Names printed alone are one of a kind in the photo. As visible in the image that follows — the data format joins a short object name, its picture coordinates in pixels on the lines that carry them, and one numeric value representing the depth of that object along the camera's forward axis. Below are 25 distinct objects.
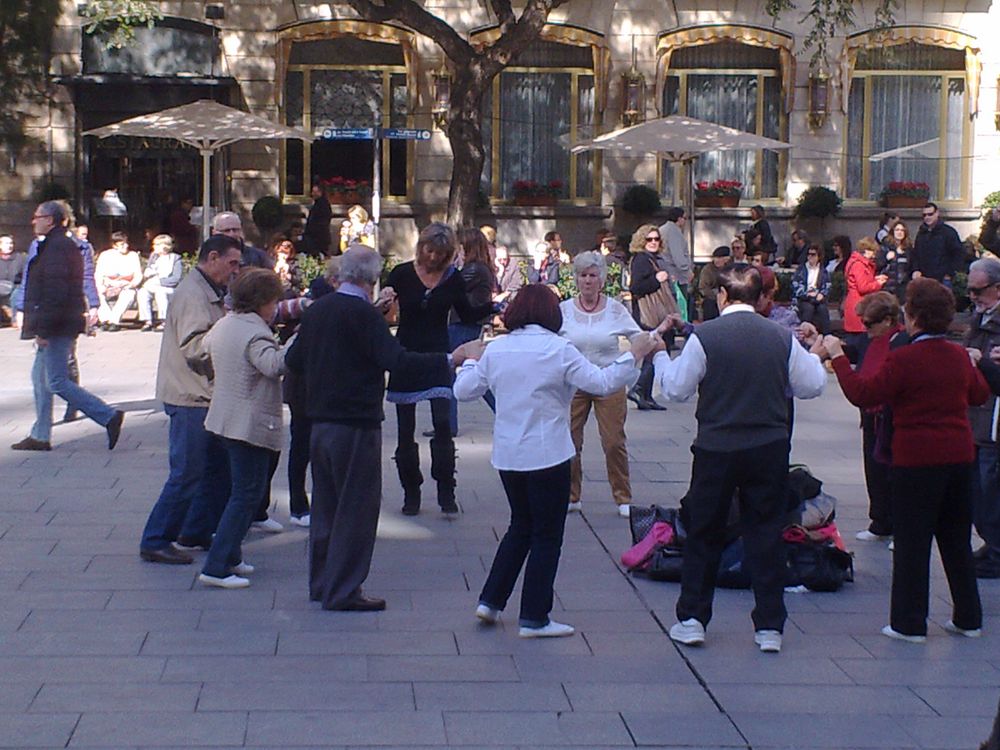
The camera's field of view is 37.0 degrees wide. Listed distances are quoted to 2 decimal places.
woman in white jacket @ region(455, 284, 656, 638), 6.48
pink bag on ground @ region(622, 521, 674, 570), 7.75
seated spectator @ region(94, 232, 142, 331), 20.34
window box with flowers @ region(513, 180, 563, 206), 24.11
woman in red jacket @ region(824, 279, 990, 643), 6.50
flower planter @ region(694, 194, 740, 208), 24.14
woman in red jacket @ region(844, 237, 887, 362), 15.70
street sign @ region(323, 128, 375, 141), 22.22
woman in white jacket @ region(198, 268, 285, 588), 7.22
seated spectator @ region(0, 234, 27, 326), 20.48
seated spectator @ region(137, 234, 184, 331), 20.44
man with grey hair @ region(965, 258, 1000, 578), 7.63
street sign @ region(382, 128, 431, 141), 21.31
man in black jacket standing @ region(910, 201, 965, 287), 18.94
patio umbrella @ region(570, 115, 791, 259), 19.94
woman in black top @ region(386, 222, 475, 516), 8.79
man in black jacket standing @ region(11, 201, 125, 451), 10.83
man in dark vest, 6.27
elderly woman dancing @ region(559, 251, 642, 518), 8.97
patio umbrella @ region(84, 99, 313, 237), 20.03
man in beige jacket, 7.73
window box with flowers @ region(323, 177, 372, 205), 23.72
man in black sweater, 6.80
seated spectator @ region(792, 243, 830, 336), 16.62
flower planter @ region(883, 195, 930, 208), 24.30
